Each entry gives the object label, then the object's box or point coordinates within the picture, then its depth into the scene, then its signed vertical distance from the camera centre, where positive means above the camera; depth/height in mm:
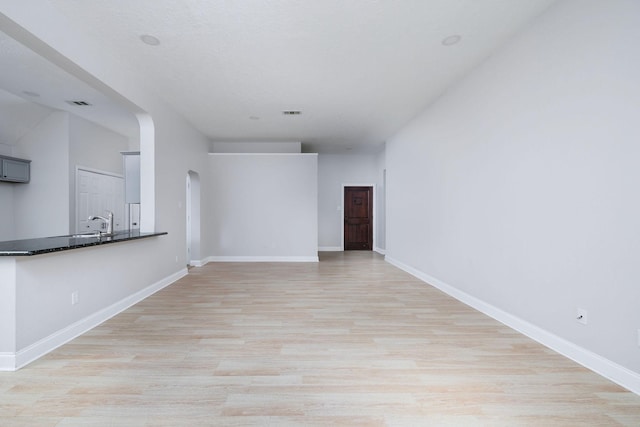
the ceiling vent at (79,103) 4781 +1764
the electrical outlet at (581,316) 2170 -772
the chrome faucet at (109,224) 3553 -159
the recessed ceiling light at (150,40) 2893 +1716
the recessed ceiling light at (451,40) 2896 +1718
